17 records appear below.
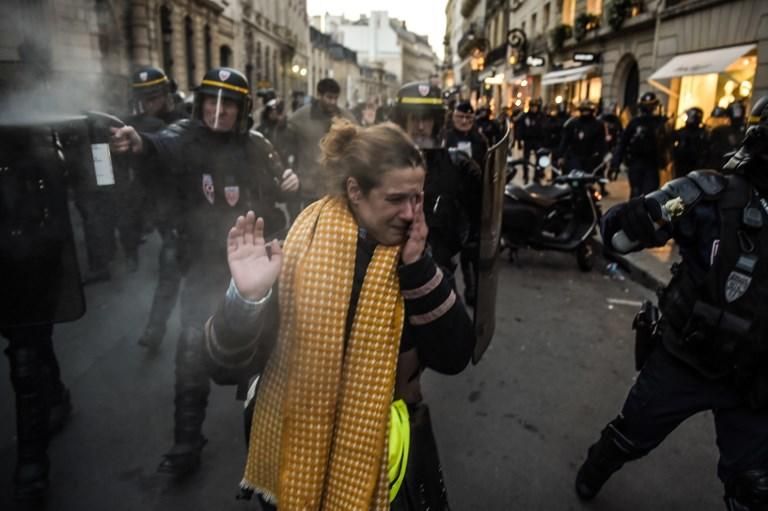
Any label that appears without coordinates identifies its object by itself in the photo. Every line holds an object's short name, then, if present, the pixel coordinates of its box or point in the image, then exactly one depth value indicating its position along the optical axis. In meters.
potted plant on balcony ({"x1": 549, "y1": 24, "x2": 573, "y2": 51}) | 21.94
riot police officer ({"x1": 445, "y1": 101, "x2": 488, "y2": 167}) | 5.61
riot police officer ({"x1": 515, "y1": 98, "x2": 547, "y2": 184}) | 14.01
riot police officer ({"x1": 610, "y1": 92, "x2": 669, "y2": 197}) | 8.47
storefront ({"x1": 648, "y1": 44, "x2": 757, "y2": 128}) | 11.28
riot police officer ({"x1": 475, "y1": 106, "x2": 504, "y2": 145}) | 12.29
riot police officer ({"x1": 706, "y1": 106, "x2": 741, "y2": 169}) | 7.56
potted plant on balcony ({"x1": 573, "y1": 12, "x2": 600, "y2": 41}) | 19.14
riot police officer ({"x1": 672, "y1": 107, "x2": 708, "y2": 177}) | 8.23
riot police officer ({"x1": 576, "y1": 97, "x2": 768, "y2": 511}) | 1.89
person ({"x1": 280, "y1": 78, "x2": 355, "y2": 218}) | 5.85
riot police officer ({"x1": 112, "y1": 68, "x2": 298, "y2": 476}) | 2.88
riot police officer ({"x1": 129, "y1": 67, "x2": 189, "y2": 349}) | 3.08
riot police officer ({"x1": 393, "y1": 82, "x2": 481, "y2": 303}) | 3.17
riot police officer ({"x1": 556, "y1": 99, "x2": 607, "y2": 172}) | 9.13
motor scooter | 6.68
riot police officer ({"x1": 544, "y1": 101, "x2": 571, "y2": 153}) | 13.62
